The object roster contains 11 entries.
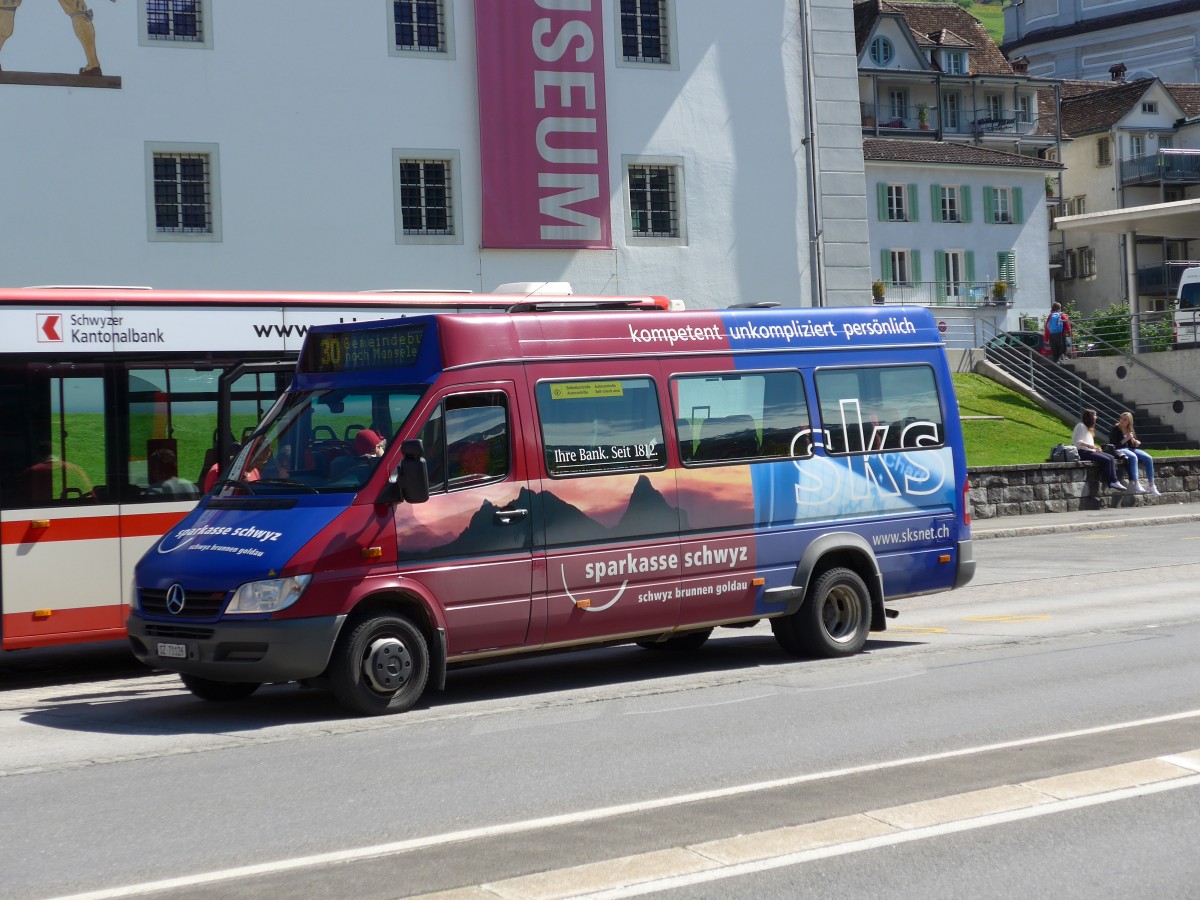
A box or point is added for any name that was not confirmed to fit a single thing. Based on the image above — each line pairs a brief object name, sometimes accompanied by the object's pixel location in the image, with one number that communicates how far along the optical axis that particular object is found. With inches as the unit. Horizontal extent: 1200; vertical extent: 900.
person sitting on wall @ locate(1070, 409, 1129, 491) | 1149.7
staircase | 1513.3
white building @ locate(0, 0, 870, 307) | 1040.2
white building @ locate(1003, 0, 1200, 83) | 3752.5
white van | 1558.8
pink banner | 1152.8
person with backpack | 1673.2
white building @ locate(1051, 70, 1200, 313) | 3235.7
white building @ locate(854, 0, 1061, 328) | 2775.6
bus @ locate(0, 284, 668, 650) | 506.9
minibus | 406.0
